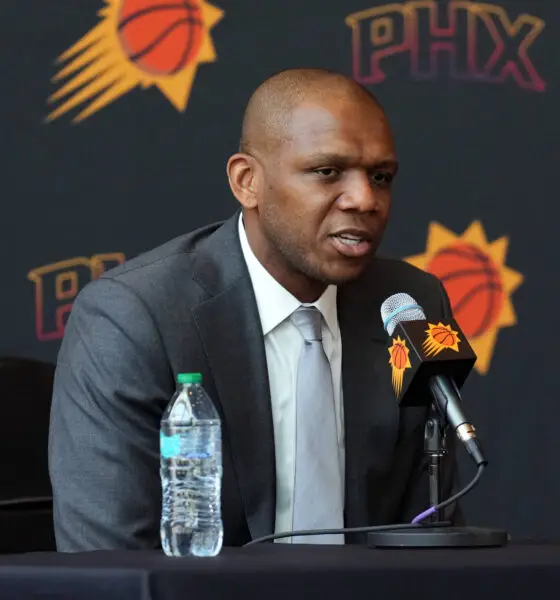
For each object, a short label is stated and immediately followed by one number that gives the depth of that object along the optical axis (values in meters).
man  7.09
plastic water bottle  6.83
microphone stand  6.76
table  6.59
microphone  6.77
